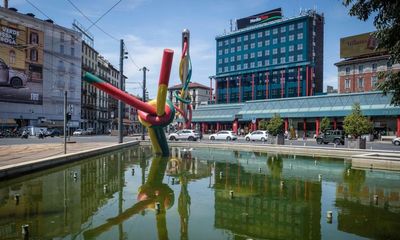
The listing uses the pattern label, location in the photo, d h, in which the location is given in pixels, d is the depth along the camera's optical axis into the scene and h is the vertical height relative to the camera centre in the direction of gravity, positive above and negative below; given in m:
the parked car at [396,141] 40.43 -1.61
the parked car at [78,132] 65.50 -1.73
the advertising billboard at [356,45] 67.06 +15.98
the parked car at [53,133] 57.23 -1.71
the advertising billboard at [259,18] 96.51 +30.78
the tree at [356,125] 30.00 +0.15
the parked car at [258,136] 47.11 -1.47
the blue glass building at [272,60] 87.88 +17.84
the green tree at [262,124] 44.45 +0.18
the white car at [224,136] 50.06 -1.59
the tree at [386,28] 6.95 +2.04
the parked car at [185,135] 48.05 -1.49
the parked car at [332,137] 39.66 -1.23
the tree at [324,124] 52.22 +0.33
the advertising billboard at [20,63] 55.97 +9.85
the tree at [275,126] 38.31 -0.05
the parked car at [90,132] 69.65 -1.76
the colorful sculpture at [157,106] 21.36 +1.19
